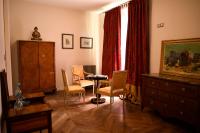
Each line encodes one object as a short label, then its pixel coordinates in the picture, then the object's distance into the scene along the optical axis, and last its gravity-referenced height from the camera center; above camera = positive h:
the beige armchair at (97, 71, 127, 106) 3.75 -0.65
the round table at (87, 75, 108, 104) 4.42 -0.56
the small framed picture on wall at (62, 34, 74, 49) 5.81 +0.55
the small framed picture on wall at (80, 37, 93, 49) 6.15 +0.54
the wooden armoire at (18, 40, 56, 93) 4.77 -0.27
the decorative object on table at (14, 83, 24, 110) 2.09 -0.57
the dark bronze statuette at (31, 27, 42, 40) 5.12 +0.66
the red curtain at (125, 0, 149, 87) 4.15 +0.41
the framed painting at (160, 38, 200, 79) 3.09 -0.01
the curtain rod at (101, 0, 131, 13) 4.88 +1.56
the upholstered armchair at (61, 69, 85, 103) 4.06 -0.78
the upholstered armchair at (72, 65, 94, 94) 4.99 -0.58
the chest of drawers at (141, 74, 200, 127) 2.68 -0.71
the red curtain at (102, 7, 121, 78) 5.24 +0.48
